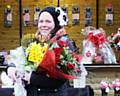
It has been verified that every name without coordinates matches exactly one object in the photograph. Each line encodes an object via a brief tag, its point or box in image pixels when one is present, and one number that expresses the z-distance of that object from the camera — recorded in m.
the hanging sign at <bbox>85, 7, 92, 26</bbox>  11.09
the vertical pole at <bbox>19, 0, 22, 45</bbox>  11.24
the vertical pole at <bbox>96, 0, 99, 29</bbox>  11.09
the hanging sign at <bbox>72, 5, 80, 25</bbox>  11.09
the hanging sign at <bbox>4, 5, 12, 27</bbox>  11.30
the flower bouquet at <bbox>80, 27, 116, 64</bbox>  7.66
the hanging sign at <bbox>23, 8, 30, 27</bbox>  11.22
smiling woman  4.14
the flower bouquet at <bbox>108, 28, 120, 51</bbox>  8.37
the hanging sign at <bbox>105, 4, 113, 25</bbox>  11.07
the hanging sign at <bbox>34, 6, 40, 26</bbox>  11.21
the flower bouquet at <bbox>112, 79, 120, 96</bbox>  6.58
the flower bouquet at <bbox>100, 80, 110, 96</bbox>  6.52
